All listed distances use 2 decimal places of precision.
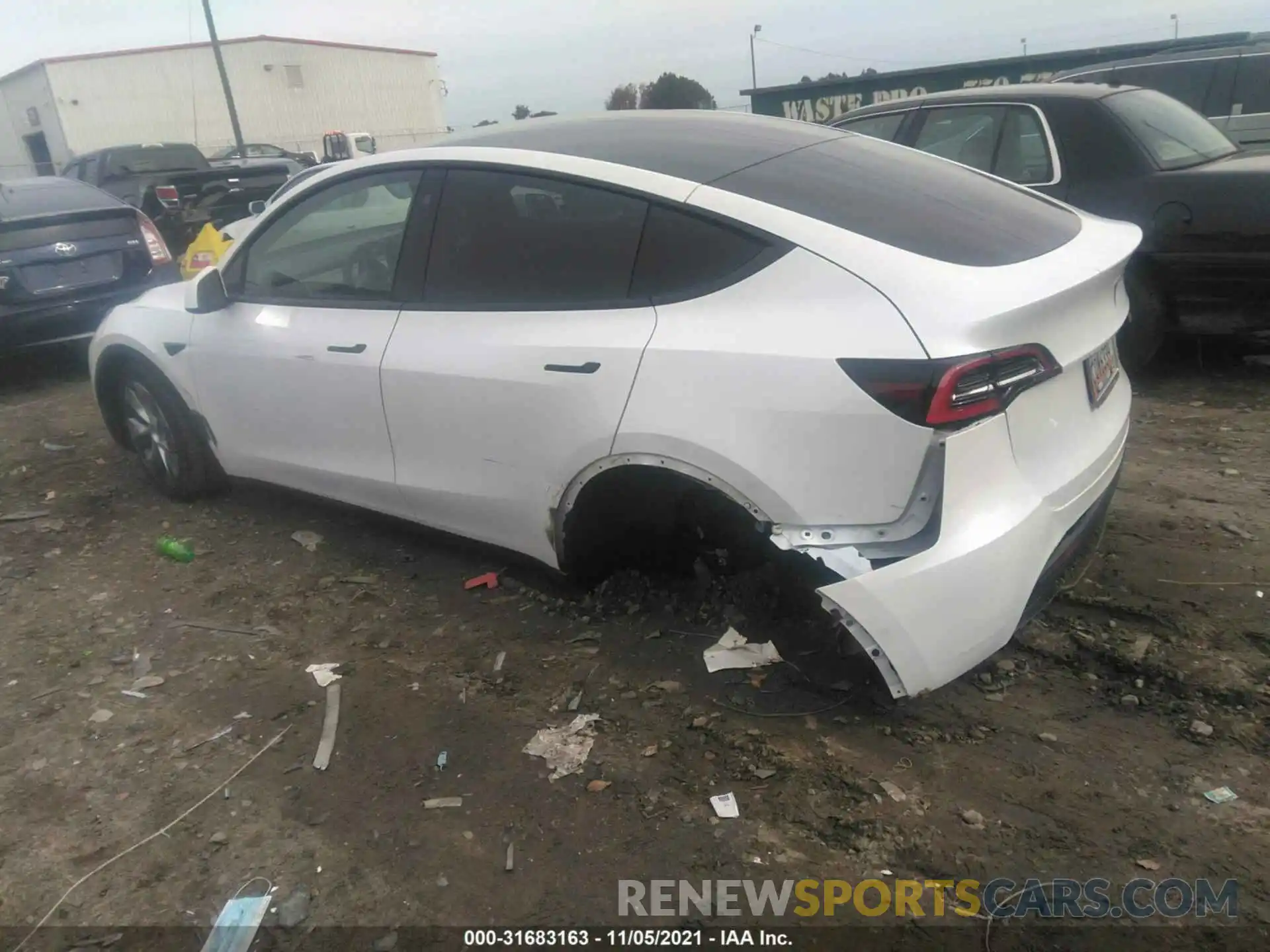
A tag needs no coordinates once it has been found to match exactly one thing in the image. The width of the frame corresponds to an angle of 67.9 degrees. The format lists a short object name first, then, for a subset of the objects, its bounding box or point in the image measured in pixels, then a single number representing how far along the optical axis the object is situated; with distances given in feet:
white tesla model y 7.64
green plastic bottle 13.71
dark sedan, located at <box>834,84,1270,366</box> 15.72
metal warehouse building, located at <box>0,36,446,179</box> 128.98
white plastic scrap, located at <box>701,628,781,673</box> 9.80
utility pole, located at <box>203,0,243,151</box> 78.84
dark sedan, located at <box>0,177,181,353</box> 21.59
